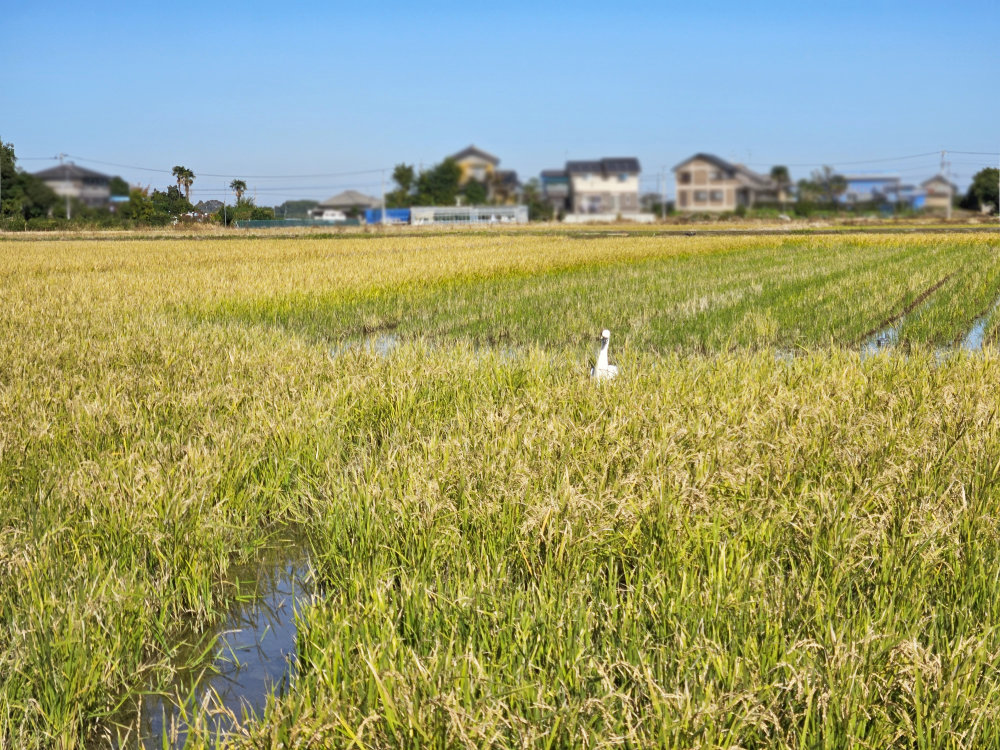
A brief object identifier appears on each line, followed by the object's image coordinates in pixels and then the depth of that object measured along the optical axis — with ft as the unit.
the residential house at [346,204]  270.05
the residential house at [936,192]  218.59
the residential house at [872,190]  236.22
